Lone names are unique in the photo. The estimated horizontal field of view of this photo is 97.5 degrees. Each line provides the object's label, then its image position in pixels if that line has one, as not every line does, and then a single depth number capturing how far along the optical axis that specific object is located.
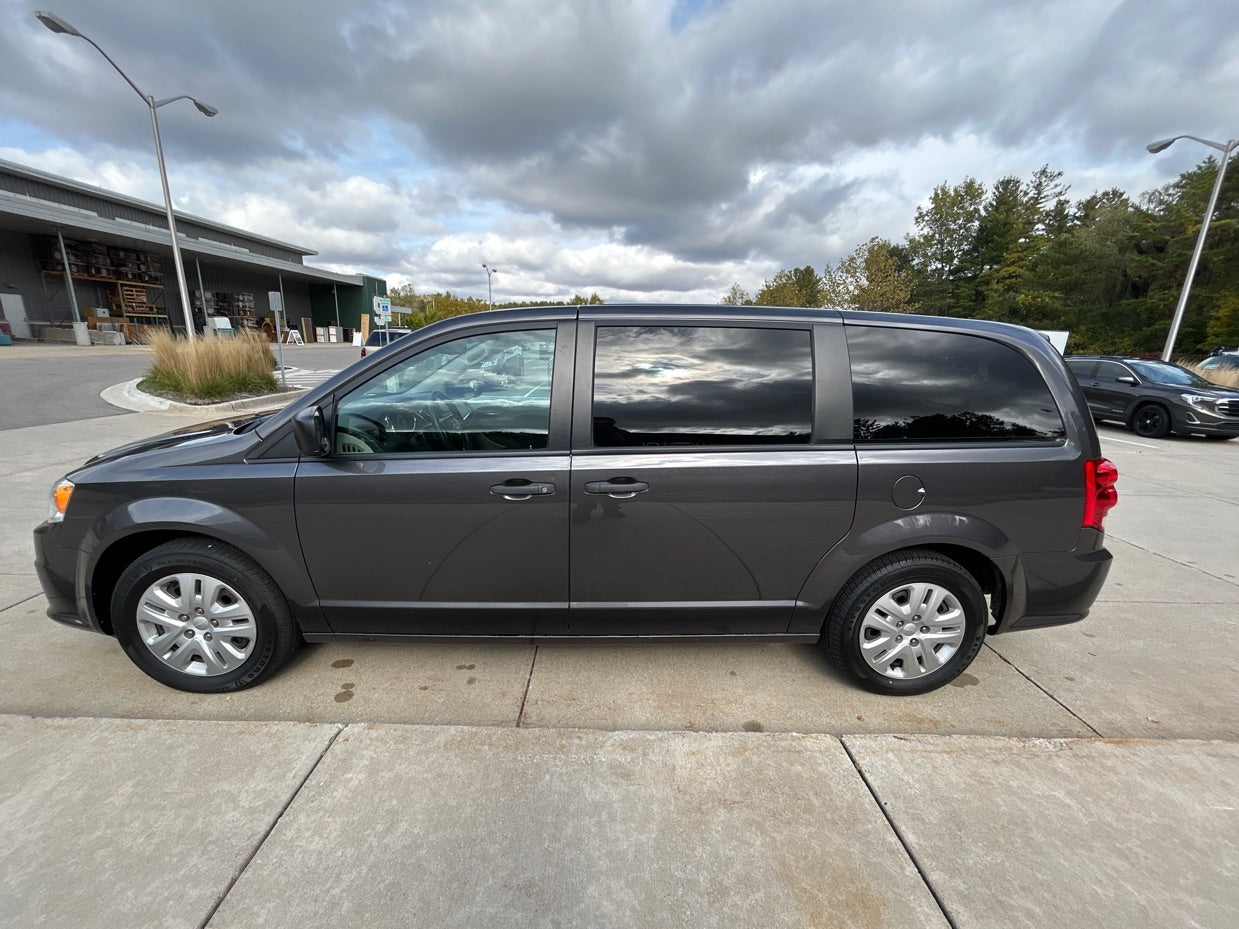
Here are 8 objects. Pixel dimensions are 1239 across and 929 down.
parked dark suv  10.19
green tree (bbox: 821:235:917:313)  31.78
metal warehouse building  26.47
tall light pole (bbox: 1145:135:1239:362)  16.27
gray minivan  2.36
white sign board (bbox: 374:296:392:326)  26.45
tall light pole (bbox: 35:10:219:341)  11.30
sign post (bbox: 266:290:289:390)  13.53
